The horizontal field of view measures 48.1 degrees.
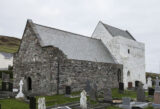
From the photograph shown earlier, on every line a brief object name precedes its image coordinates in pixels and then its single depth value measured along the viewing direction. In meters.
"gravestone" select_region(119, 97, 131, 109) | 12.46
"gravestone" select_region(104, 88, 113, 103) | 14.35
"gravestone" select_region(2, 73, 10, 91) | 28.17
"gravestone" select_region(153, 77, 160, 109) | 12.63
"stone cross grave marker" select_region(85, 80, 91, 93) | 18.50
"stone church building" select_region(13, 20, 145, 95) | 17.39
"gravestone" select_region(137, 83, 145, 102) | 14.85
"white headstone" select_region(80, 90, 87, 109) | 11.85
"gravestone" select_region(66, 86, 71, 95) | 16.25
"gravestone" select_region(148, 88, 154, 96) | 17.00
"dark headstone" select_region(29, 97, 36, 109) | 10.83
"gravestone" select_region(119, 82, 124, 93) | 19.64
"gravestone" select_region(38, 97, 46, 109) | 9.55
